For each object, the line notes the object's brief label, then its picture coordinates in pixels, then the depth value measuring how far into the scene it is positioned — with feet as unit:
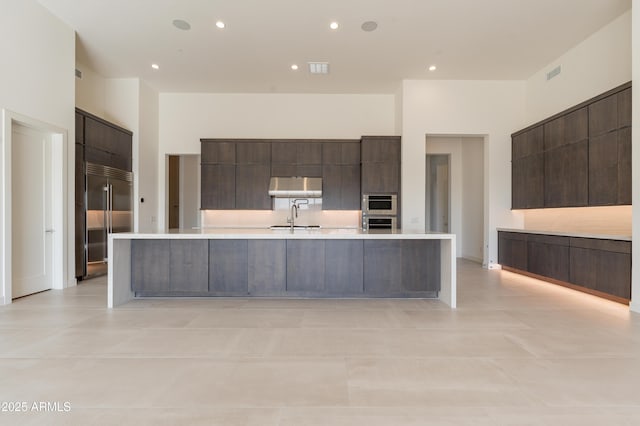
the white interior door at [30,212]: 14.08
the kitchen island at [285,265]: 13.44
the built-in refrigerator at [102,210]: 17.98
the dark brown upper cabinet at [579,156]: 13.47
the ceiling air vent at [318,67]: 19.72
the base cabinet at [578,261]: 13.06
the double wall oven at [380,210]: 22.22
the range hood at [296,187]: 22.75
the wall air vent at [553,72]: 19.27
